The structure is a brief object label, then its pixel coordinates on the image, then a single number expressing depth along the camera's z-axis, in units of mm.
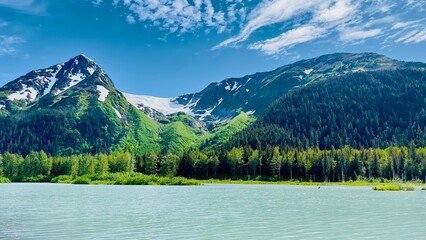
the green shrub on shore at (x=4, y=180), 174375
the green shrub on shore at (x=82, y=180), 152925
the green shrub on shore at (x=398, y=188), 114938
